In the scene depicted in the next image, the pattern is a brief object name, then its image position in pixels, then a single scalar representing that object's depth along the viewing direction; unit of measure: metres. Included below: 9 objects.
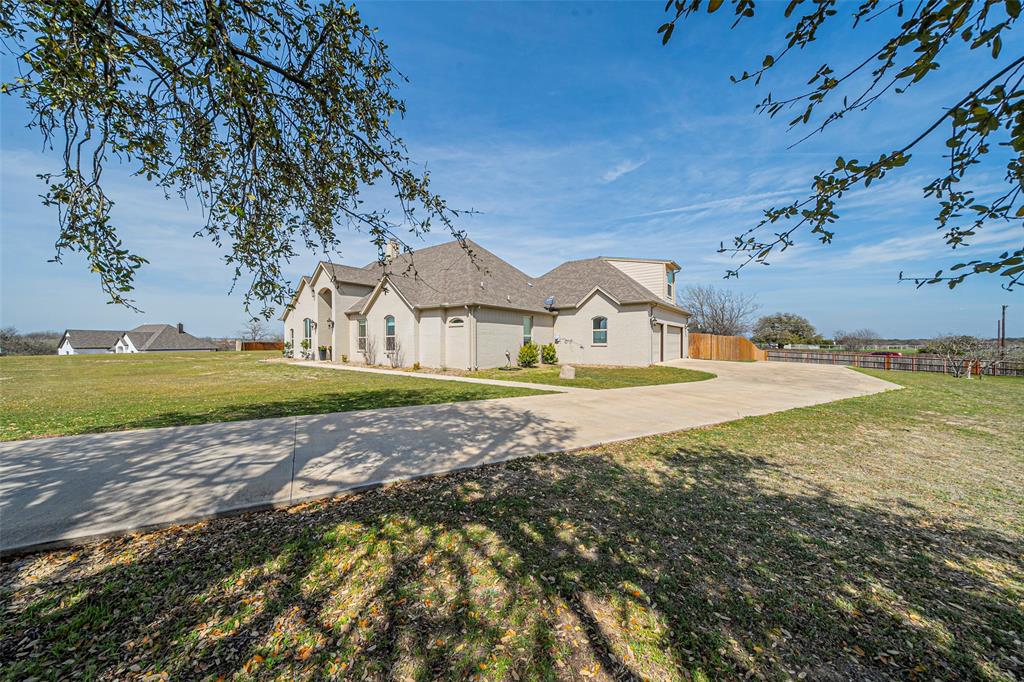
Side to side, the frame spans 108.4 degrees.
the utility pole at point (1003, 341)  20.25
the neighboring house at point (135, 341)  49.44
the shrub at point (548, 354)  20.91
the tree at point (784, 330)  42.72
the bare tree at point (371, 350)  20.34
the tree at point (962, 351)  19.89
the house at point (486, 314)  18.12
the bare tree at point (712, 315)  39.97
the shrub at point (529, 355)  18.98
